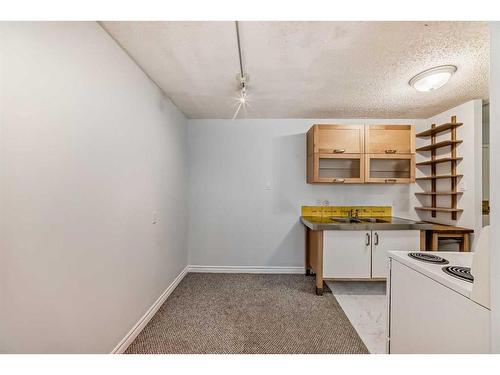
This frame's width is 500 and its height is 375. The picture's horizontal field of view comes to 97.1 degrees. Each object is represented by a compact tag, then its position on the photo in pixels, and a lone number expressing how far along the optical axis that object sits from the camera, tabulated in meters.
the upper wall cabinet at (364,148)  2.93
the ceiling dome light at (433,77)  1.88
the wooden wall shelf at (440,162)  2.82
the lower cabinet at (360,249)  2.67
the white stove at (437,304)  0.80
